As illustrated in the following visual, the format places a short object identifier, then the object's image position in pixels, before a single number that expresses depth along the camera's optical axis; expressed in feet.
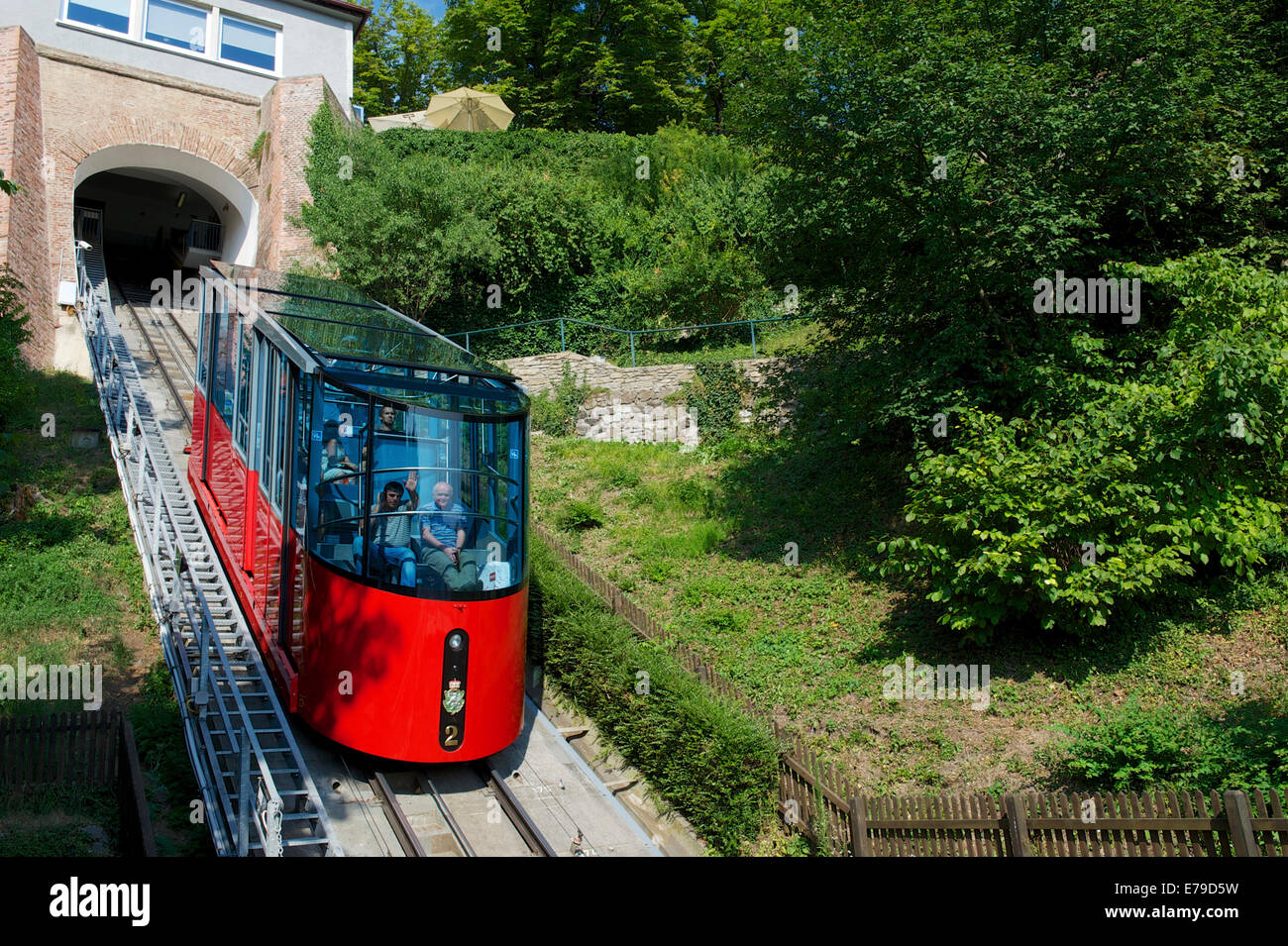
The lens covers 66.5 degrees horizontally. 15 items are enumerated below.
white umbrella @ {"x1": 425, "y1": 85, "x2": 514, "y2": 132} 103.91
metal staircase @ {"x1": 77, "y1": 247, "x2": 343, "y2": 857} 24.64
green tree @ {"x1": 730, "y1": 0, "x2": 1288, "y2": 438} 40.52
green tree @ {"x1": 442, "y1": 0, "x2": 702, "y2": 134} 120.16
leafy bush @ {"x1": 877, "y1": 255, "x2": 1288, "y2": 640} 33.19
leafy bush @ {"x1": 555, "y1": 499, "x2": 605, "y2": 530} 53.16
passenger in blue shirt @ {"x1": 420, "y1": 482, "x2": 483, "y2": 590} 28.12
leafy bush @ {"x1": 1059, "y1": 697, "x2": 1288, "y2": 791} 25.95
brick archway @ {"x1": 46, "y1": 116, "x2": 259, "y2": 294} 76.13
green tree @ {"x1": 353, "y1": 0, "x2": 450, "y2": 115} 141.79
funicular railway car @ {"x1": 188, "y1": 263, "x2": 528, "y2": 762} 27.55
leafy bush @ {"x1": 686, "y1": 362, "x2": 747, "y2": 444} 66.03
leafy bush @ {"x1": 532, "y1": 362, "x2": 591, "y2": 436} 68.23
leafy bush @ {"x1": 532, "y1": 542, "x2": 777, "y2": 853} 31.45
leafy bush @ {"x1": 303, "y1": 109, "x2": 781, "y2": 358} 70.08
